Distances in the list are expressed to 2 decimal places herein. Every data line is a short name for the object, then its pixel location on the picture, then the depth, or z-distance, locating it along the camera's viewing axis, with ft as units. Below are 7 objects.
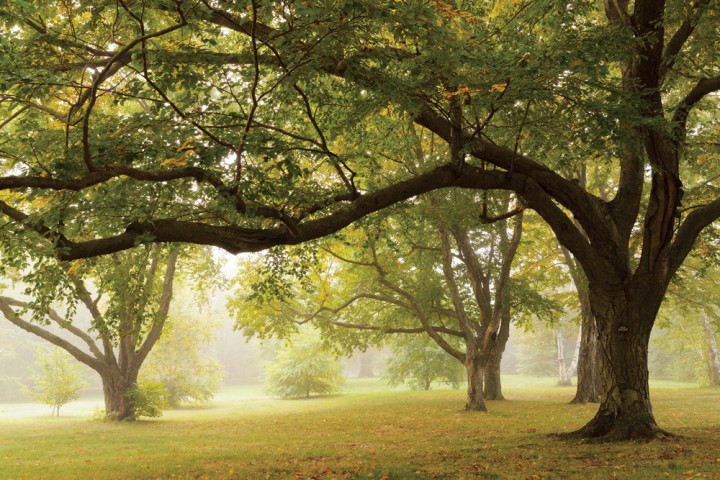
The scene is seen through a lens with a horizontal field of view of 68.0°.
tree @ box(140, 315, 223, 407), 115.85
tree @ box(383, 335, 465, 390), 112.47
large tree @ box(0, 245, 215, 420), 62.75
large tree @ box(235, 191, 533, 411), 61.67
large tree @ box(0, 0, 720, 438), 21.35
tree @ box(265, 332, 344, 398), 123.03
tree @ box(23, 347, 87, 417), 90.38
